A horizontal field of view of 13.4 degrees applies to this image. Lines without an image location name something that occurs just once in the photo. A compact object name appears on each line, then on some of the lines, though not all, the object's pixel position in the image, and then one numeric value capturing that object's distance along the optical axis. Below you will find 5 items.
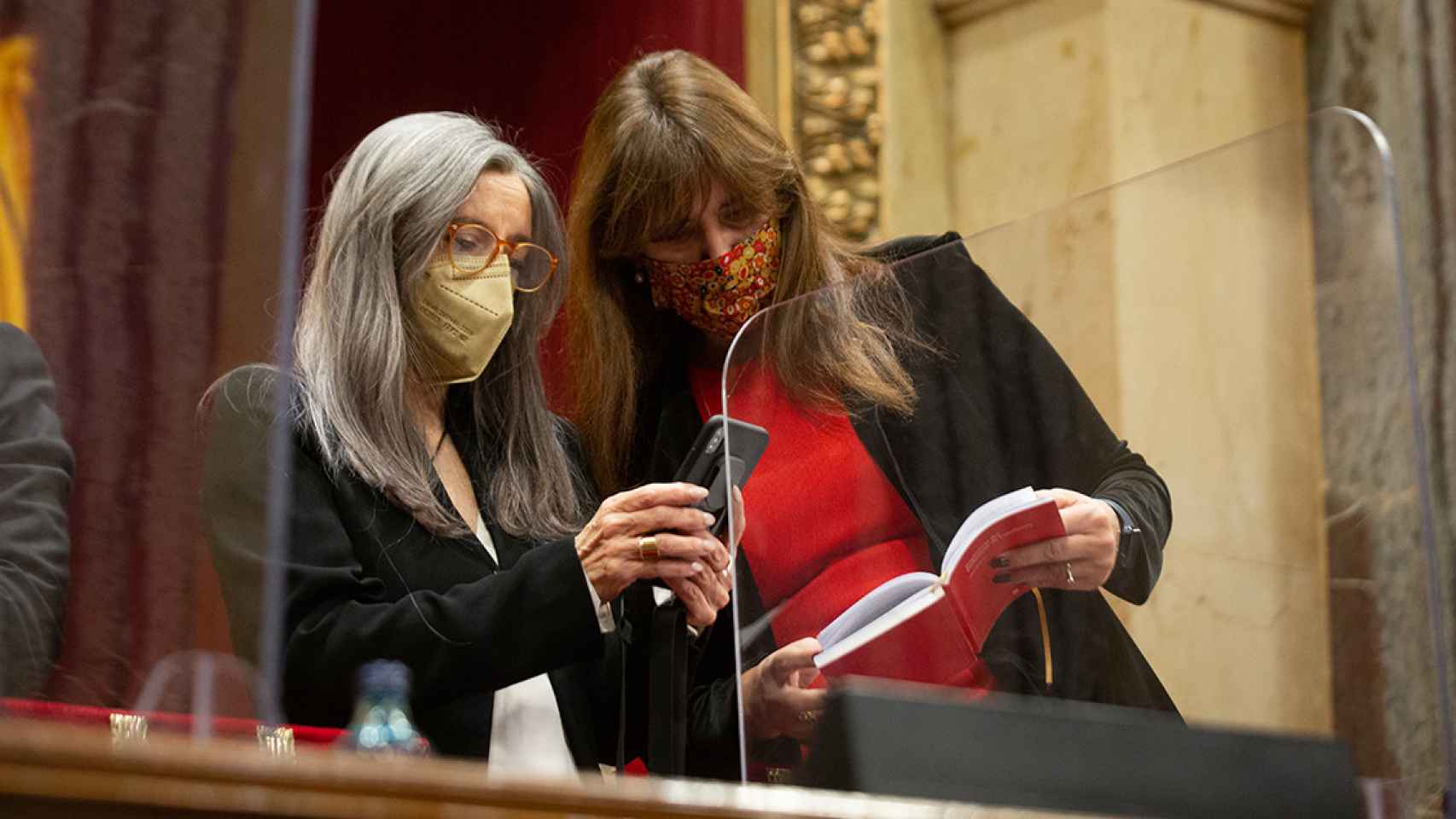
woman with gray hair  5.92
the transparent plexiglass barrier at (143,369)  5.17
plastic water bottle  5.73
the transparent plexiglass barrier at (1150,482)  5.61
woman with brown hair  5.64
